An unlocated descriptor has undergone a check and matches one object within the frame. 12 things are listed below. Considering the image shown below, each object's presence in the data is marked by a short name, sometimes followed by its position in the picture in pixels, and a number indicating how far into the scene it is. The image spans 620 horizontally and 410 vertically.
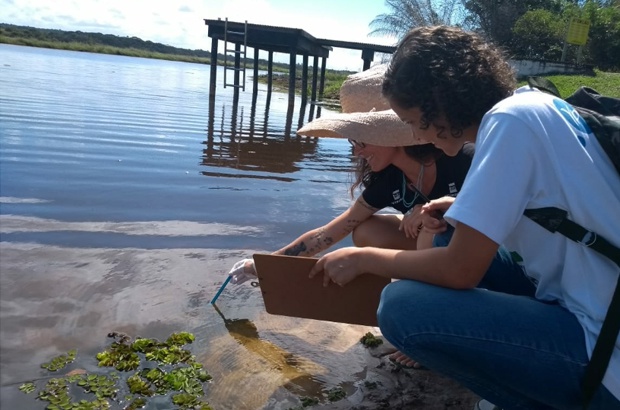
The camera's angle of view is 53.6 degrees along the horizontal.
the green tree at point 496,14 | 25.75
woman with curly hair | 1.48
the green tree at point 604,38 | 21.84
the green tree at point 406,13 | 25.69
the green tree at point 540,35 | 23.44
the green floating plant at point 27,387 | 2.17
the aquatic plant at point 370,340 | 2.79
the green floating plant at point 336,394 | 2.33
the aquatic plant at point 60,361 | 2.33
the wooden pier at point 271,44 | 18.22
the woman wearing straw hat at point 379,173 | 2.43
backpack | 1.46
